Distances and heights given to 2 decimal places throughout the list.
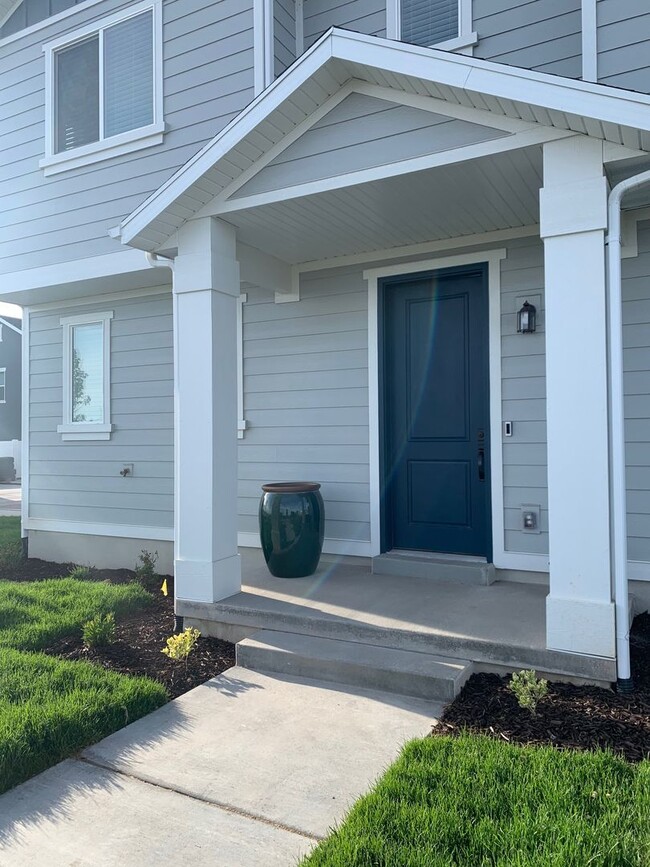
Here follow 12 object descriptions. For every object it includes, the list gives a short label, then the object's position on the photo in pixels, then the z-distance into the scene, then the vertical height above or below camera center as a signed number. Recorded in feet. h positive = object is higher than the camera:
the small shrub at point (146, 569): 20.49 -3.97
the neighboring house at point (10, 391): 77.56 +6.13
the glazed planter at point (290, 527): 16.80 -2.22
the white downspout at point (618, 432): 10.93 +0.11
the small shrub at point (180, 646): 13.47 -4.18
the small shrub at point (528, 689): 10.21 -3.93
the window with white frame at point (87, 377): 23.54 +2.36
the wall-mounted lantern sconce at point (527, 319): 15.96 +2.91
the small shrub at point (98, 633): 13.98 -4.05
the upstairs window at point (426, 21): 17.52 +11.23
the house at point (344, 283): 11.36 +4.14
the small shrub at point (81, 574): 20.86 -4.19
